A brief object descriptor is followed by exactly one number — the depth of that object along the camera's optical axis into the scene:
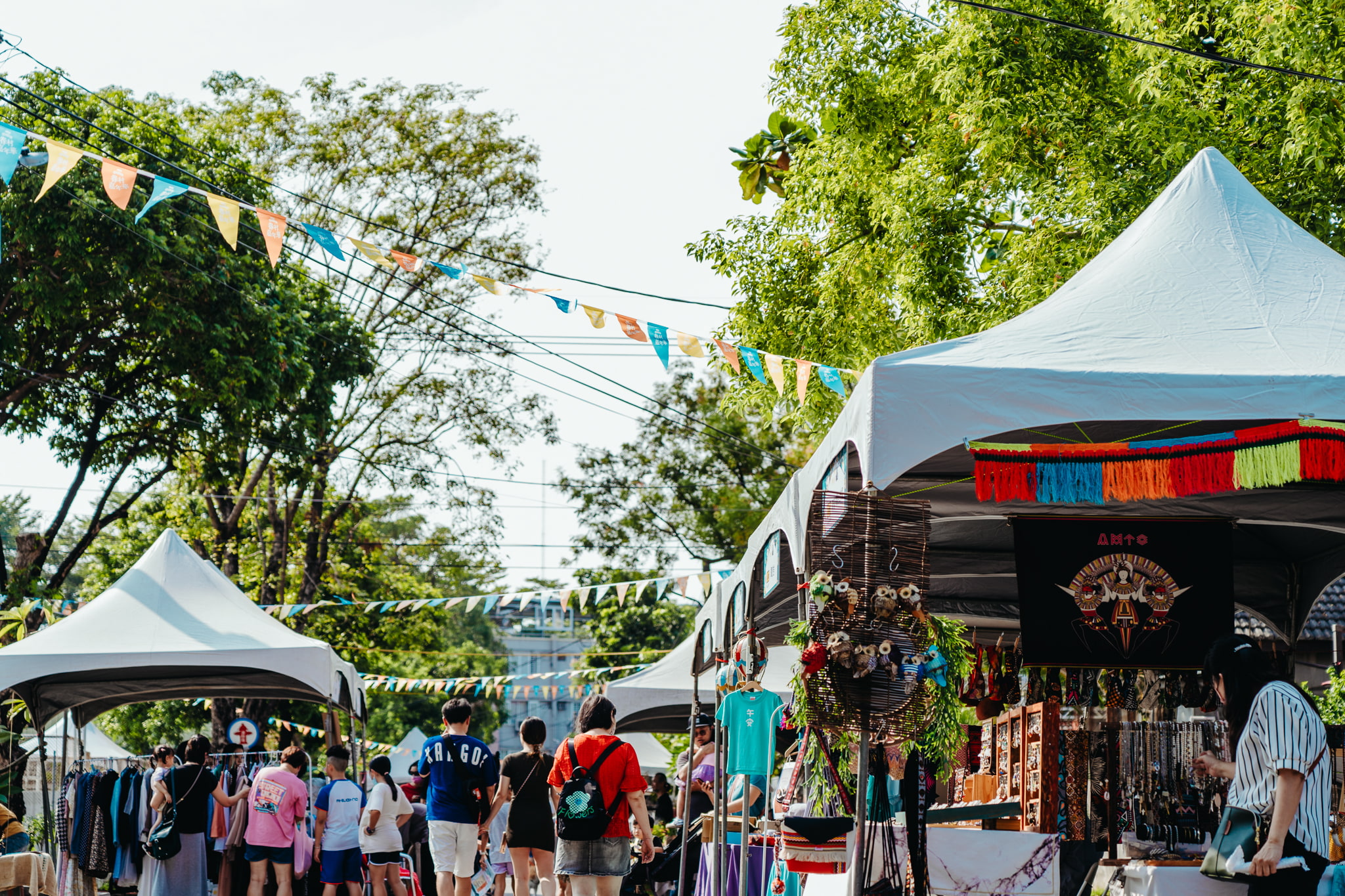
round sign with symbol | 18.48
